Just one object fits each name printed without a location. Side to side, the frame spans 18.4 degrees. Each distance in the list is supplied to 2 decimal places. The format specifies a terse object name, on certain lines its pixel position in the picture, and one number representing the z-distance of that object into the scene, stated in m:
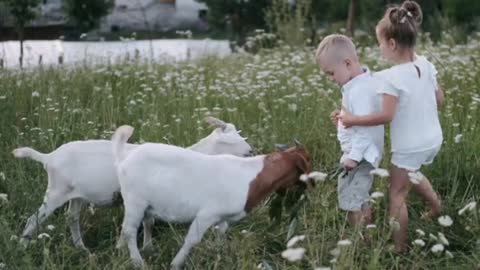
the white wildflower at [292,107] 10.61
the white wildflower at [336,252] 5.35
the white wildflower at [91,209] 8.37
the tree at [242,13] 31.07
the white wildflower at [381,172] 5.79
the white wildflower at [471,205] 5.91
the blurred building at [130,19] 33.51
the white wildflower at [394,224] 6.07
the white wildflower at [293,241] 5.03
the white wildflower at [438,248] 5.56
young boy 7.35
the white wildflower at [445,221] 5.77
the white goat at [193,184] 6.91
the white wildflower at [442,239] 5.61
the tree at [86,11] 30.73
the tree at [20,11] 20.17
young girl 7.27
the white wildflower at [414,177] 6.15
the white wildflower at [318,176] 5.74
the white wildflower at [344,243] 5.33
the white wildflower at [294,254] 4.77
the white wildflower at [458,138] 8.03
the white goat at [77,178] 7.63
